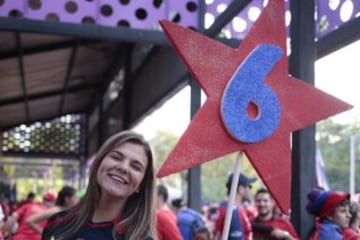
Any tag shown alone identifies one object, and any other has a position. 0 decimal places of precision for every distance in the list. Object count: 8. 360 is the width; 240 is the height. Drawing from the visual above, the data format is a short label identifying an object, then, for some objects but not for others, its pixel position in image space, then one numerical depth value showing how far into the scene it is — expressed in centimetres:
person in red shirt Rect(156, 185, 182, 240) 228
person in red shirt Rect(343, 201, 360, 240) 420
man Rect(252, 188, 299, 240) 427
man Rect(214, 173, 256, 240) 448
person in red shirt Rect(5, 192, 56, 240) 564
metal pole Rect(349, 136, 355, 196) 853
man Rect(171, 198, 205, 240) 586
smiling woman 190
